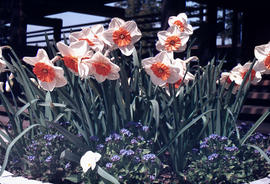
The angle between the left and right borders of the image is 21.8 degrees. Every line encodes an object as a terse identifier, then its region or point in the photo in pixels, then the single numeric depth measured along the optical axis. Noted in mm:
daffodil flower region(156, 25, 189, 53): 1744
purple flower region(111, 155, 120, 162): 1619
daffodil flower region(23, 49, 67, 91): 1571
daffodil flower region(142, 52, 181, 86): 1632
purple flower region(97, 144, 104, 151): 1668
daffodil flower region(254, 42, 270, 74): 1731
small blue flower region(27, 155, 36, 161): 1700
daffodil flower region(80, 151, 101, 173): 1584
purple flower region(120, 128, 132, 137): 1664
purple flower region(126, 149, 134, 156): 1625
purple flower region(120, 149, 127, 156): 1626
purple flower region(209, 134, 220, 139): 1715
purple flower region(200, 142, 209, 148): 1707
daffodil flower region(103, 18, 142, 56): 1649
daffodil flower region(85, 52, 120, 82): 1579
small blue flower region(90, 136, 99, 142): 1690
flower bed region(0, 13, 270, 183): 1629
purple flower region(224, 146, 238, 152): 1690
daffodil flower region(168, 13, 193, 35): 1813
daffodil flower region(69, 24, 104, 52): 1650
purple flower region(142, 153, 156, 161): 1624
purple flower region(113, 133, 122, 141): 1654
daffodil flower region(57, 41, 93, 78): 1559
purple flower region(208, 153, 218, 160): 1676
